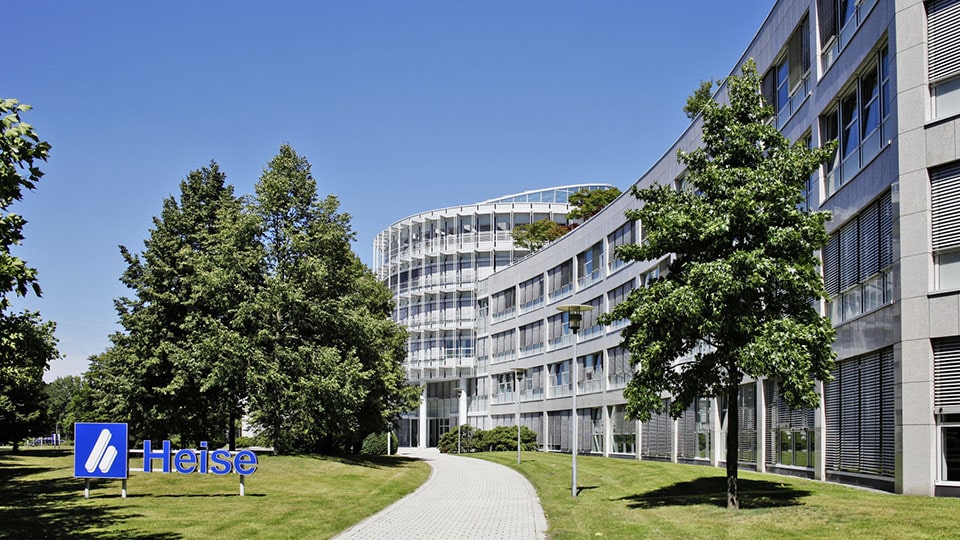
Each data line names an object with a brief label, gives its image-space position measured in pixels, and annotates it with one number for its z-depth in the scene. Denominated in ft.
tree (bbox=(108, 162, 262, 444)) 125.29
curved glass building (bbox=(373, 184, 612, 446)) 277.23
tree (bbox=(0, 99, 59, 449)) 43.47
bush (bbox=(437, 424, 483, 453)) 209.97
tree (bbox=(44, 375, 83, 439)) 320.70
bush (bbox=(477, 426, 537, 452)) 198.39
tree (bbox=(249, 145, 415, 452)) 123.65
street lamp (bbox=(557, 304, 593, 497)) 86.74
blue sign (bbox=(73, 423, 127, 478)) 75.25
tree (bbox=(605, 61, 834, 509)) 58.13
